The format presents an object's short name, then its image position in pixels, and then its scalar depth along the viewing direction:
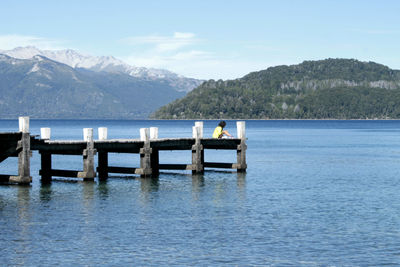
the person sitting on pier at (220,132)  42.94
